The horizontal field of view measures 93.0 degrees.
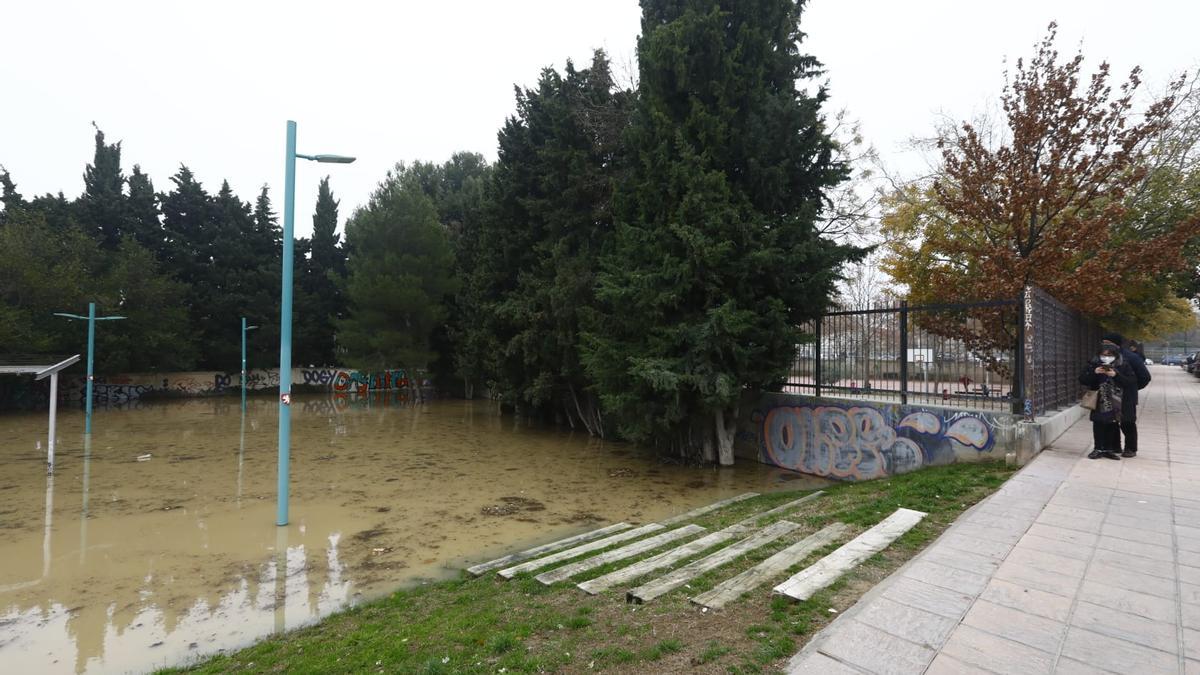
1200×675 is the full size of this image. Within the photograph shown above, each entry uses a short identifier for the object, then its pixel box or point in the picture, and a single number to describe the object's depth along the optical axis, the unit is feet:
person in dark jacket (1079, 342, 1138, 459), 25.40
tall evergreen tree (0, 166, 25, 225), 99.15
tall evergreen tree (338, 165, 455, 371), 96.53
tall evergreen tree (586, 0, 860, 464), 38.58
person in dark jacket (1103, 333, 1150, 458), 26.02
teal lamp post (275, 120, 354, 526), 28.53
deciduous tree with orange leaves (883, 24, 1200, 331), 36.55
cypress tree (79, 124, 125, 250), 107.76
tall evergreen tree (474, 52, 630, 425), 56.18
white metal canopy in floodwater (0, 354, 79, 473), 38.27
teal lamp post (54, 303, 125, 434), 62.68
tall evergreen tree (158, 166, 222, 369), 114.73
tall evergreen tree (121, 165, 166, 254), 111.75
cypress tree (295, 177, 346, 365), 123.85
